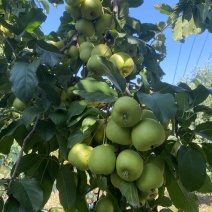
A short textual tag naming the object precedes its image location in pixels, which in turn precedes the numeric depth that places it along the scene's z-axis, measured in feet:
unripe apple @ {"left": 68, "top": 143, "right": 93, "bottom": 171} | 2.92
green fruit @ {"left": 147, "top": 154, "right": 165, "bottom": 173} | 2.83
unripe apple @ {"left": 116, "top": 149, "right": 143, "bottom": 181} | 2.58
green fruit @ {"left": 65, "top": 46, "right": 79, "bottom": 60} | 4.42
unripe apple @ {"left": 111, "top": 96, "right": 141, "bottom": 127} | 2.58
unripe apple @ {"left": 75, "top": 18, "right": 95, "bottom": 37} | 4.30
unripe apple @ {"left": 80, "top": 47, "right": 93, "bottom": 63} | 4.05
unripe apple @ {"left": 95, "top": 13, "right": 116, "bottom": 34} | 4.28
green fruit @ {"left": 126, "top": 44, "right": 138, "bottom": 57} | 4.15
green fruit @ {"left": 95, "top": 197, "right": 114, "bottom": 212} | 3.20
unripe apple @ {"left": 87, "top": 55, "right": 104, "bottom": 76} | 3.65
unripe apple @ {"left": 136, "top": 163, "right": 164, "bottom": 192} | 2.69
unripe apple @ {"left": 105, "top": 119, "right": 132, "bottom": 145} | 2.72
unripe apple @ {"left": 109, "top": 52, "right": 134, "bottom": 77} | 3.61
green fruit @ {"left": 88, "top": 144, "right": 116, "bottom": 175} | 2.69
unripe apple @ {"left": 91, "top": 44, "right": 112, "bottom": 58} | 3.80
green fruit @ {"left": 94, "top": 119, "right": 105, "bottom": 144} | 3.09
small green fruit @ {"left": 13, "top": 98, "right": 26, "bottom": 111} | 3.79
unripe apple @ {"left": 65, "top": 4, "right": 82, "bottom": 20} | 4.34
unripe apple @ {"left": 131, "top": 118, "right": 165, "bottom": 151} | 2.55
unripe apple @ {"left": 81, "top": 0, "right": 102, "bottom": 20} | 4.11
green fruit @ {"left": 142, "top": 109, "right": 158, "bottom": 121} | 2.88
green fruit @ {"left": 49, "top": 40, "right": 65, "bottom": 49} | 4.65
